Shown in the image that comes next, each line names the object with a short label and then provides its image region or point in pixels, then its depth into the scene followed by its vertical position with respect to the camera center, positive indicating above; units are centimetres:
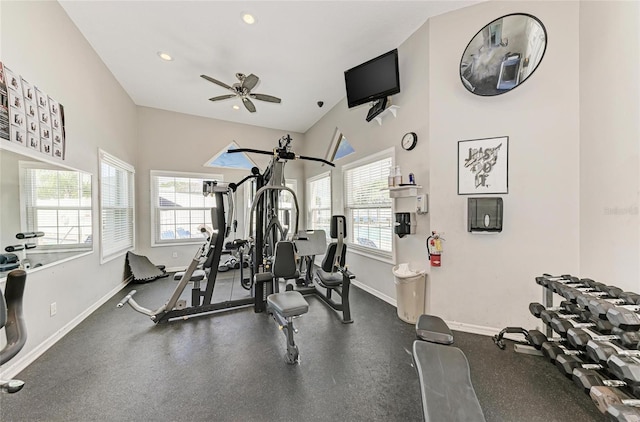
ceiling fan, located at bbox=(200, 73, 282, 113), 311 +175
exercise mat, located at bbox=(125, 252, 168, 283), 435 -117
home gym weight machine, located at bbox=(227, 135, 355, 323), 296 -45
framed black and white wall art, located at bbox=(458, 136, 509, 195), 235 +44
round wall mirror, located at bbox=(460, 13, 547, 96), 218 +152
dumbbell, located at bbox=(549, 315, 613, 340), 152 -86
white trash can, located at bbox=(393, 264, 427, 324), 273 -102
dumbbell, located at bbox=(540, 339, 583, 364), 178 -114
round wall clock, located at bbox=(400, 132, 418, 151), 286 +86
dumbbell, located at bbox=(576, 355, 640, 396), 117 -93
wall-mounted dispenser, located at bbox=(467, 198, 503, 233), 232 -7
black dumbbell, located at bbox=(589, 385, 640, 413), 121 -107
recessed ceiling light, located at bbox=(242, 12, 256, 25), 256 +218
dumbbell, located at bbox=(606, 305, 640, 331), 127 -62
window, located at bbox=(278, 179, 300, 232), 628 +24
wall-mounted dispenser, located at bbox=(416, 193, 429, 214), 273 +5
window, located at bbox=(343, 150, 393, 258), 357 +6
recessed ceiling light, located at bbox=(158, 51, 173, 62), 326 +222
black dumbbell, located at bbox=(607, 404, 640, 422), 112 -104
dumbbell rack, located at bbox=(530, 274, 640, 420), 123 -85
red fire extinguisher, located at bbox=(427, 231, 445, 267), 260 -47
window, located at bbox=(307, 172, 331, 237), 534 +17
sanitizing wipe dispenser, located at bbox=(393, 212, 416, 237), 291 -20
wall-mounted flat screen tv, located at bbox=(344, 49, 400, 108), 295 +177
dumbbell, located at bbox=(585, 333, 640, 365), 131 -86
